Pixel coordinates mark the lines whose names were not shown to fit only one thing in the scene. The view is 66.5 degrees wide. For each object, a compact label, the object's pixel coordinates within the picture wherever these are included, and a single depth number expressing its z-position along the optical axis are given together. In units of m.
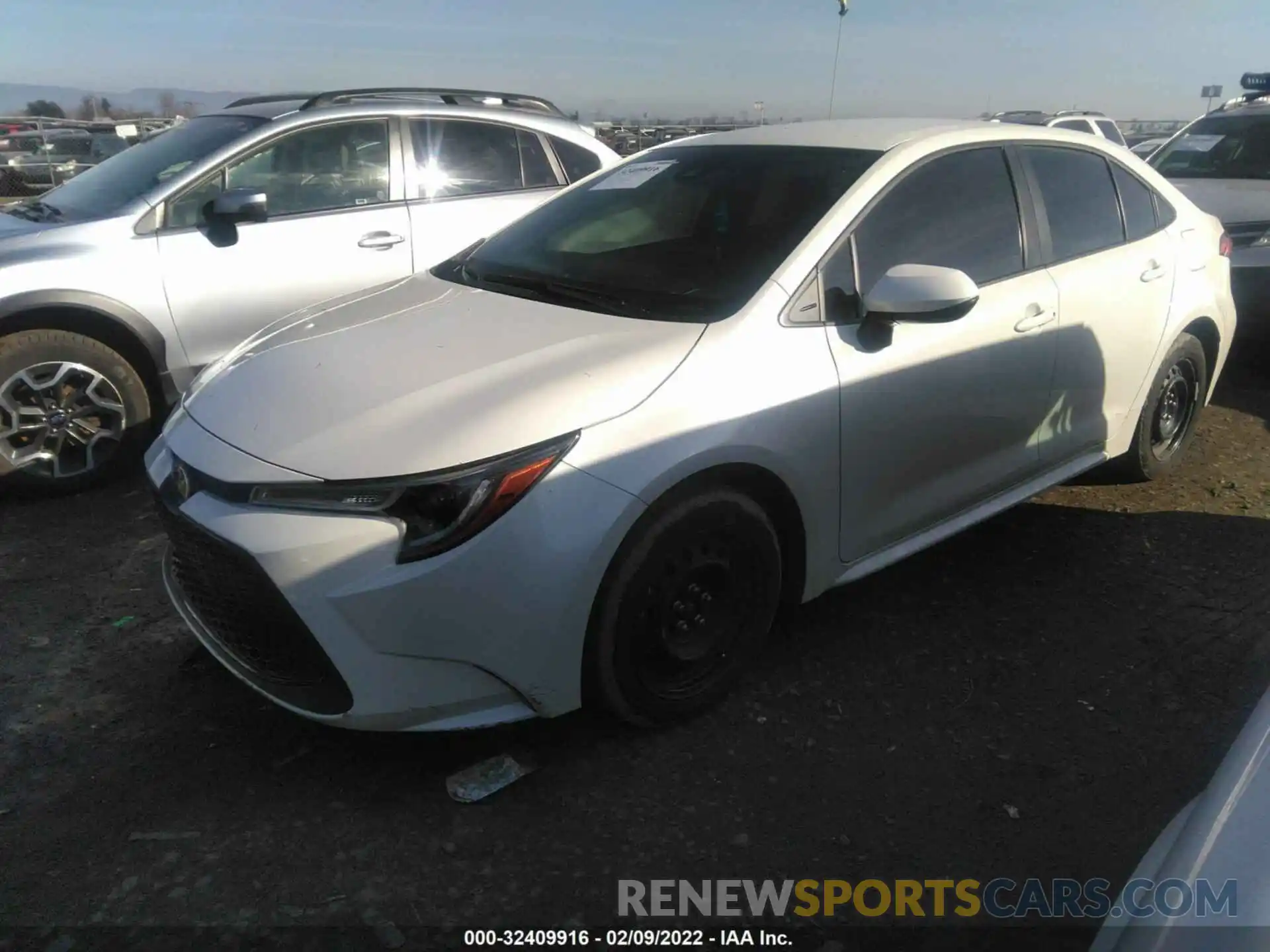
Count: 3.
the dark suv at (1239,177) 6.27
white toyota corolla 2.29
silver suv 4.29
